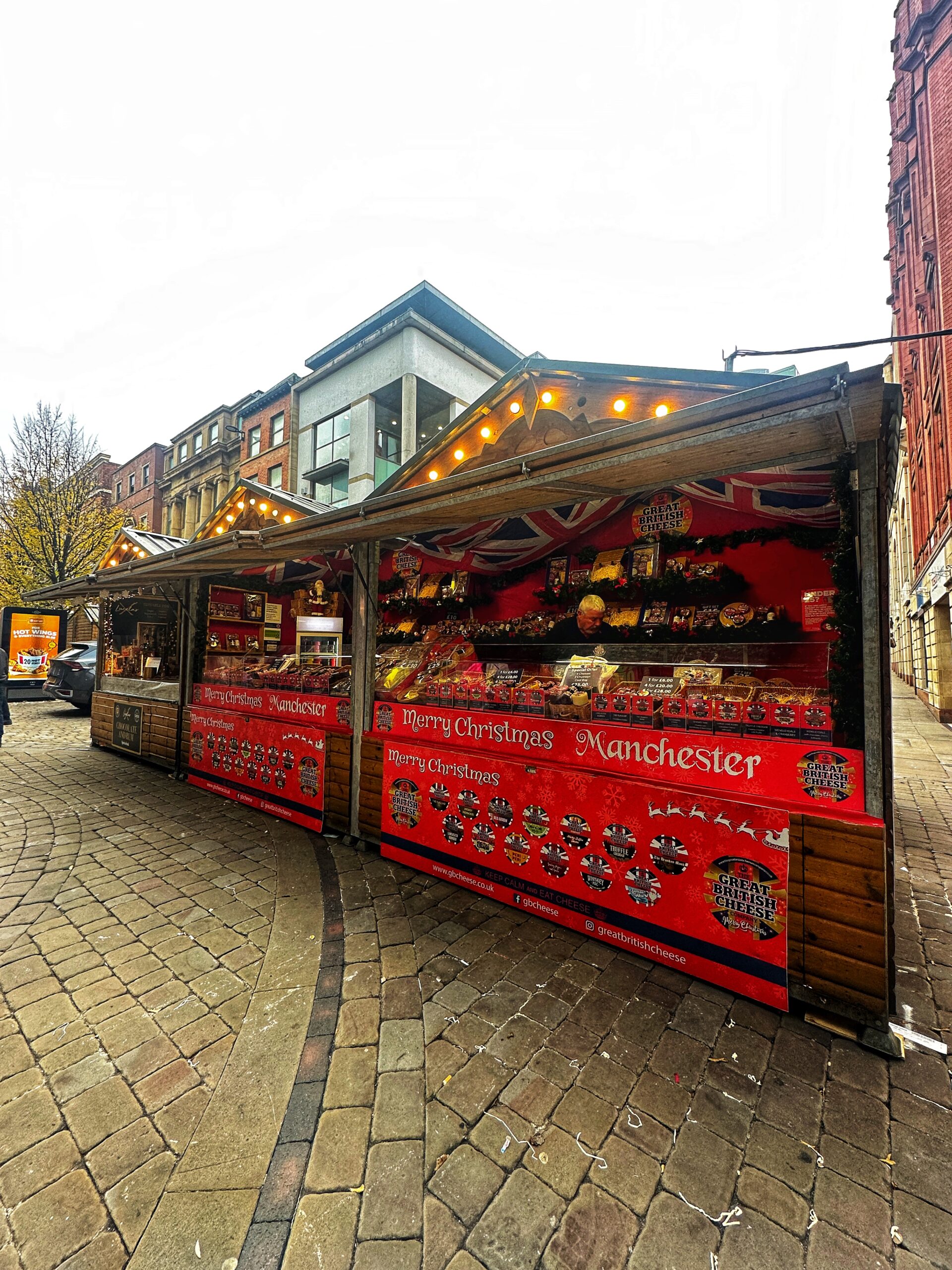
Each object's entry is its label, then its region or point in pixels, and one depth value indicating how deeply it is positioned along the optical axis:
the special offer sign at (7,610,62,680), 15.88
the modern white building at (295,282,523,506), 16.39
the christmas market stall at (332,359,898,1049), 2.57
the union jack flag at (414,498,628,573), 4.88
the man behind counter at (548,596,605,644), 4.86
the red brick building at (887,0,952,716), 12.90
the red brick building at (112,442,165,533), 30.59
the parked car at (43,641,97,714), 13.16
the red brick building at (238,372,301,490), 20.66
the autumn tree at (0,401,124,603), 18.78
